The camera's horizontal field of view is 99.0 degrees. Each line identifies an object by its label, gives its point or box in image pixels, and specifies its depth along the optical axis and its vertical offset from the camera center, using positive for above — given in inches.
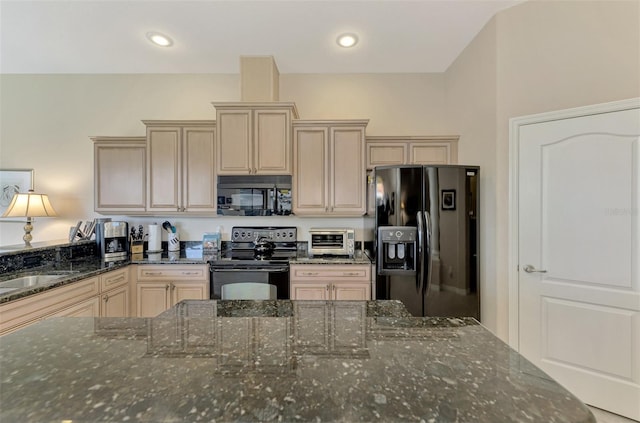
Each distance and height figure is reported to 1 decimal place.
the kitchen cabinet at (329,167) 113.6 +17.9
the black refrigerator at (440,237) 93.4 -9.4
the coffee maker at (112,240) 109.2 -12.1
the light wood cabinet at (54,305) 64.6 -25.6
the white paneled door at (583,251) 72.9 -11.9
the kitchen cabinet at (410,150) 118.0 +25.9
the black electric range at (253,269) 104.1 -22.5
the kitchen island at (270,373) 21.2 -15.6
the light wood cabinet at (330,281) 103.2 -27.0
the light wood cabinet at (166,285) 105.5 -28.9
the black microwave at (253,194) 113.3 +6.7
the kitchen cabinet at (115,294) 92.3 -29.6
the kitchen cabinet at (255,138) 112.0 +29.6
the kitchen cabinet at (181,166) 115.6 +18.8
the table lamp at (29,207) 110.3 +1.5
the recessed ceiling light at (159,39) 104.3 +67.0
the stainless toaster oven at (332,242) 115.1 -13.6
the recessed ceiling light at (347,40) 104.9 +66.7
